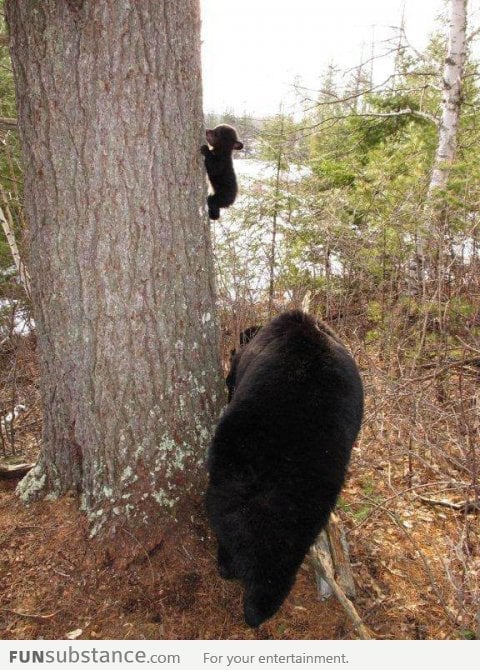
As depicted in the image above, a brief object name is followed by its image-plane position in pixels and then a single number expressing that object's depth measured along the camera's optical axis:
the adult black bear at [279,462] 2.17
